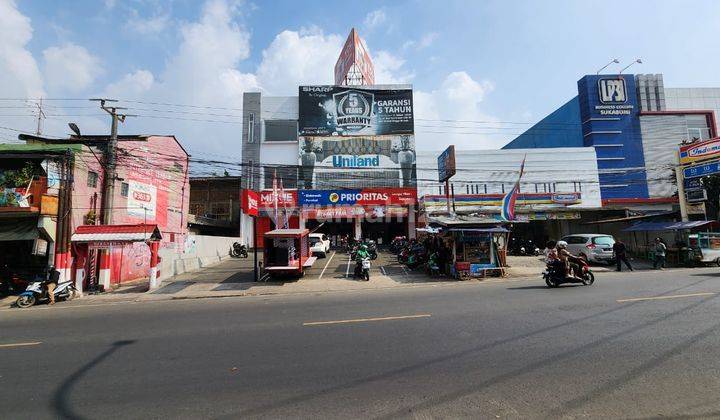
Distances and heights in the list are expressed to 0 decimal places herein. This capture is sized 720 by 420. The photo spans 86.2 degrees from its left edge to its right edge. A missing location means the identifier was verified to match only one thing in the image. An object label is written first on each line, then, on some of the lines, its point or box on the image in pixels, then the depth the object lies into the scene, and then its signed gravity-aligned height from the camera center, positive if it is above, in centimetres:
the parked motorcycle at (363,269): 1694 -112
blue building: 4247 +1201
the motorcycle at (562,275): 1205 -113
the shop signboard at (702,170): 2241 +404
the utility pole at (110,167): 1673 +356
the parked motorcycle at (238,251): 3034 -40
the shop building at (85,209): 1531 +171
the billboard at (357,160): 4112 +902
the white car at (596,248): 1992 -46
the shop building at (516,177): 3472 +656
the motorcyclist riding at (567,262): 1212 -70
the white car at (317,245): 2634 -5
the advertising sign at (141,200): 2084 +274
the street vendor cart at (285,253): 1695 -36
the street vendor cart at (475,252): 1666 -46
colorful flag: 1841 +163
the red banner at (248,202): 1850 +213
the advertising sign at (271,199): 3509 +423
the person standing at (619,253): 1768 -67
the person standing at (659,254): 1806 -75
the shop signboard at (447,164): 2225 +471
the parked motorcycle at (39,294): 1330 -158
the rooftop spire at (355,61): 4588 +2251
